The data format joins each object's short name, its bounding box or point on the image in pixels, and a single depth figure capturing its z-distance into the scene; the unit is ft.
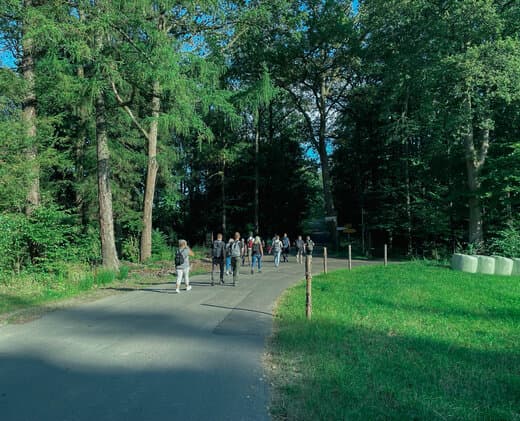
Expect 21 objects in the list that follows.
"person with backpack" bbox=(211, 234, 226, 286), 46.65
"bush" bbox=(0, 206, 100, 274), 42.55
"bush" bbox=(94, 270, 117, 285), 45.70
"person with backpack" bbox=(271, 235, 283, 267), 72.50
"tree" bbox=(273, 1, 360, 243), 115.14
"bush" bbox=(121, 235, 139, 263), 83.51
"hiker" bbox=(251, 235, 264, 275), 63.43
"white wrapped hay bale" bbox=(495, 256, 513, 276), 56.29
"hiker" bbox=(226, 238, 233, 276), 49.37
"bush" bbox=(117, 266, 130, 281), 50.96
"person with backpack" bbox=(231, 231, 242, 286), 47.03
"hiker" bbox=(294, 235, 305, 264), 83.30
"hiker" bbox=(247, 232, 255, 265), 68.09
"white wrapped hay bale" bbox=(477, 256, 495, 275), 56.29
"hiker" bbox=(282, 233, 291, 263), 86.59
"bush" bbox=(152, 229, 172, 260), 84.98
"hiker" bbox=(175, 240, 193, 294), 40.57
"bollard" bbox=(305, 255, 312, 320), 27.61
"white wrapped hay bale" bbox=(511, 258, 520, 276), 57.07
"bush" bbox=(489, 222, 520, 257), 71.20
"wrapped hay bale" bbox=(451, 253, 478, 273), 57.11
